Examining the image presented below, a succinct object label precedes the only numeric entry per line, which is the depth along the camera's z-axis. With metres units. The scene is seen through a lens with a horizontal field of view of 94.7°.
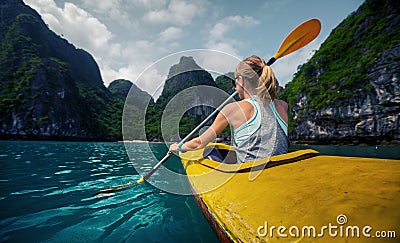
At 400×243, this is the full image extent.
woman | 1.76
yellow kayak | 0.81
